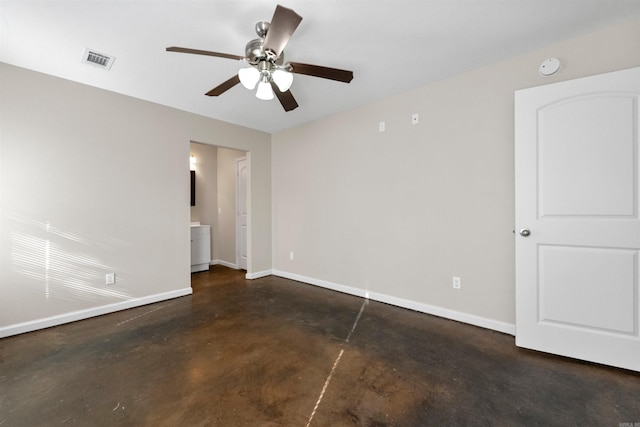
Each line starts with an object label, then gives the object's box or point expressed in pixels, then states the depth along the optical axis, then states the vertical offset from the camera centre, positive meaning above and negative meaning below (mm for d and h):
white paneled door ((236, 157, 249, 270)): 5086 +70
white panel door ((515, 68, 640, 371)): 1883 -30
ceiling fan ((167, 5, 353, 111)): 1642 +1069
